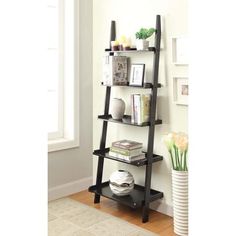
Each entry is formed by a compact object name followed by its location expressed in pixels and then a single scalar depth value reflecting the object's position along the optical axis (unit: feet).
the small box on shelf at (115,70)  10.03
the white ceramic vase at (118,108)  10.19
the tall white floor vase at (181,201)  8.57
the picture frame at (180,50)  9.03
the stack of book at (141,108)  9.45
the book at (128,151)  9.66
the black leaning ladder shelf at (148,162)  9.37
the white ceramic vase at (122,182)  9.84
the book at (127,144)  9.74
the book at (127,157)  9.64
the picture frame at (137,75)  9.65
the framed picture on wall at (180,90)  9.14
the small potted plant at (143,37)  9.38
